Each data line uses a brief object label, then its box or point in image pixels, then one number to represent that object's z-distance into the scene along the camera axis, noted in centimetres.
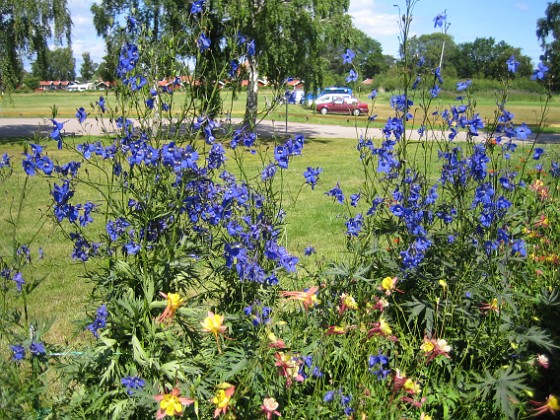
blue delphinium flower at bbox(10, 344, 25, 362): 199
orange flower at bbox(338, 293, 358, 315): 219
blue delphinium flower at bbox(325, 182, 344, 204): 287
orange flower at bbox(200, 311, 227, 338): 182
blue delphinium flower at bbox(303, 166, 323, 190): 254
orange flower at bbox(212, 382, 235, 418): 171
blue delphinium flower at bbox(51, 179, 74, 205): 232
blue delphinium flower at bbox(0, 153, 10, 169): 255
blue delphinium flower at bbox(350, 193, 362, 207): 298
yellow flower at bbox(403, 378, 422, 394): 192
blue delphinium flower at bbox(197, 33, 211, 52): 252
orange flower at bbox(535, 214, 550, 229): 359
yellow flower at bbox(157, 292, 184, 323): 186
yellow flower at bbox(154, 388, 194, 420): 162
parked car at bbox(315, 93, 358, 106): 3219
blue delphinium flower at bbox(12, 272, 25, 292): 239
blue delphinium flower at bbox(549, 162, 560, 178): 382
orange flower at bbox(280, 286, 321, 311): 199
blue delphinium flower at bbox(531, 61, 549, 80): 294
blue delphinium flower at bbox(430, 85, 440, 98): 305
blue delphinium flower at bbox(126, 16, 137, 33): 270
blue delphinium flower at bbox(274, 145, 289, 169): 246
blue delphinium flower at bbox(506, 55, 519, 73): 295
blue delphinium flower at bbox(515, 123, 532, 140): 280
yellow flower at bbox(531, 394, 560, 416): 199
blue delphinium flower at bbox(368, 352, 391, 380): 206
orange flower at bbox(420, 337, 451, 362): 209
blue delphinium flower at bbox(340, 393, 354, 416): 199
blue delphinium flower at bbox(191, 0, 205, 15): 252
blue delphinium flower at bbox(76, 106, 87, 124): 248
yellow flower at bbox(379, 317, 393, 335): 203
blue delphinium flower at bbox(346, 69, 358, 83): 310
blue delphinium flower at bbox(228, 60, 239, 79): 271
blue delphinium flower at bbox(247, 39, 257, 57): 271
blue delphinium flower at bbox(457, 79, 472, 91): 309
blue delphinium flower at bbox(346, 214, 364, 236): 291
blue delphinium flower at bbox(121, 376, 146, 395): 191
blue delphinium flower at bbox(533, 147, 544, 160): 323
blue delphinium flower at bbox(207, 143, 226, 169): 250
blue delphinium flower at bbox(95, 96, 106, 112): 259
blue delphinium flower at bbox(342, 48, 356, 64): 305
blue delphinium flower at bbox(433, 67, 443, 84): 305
